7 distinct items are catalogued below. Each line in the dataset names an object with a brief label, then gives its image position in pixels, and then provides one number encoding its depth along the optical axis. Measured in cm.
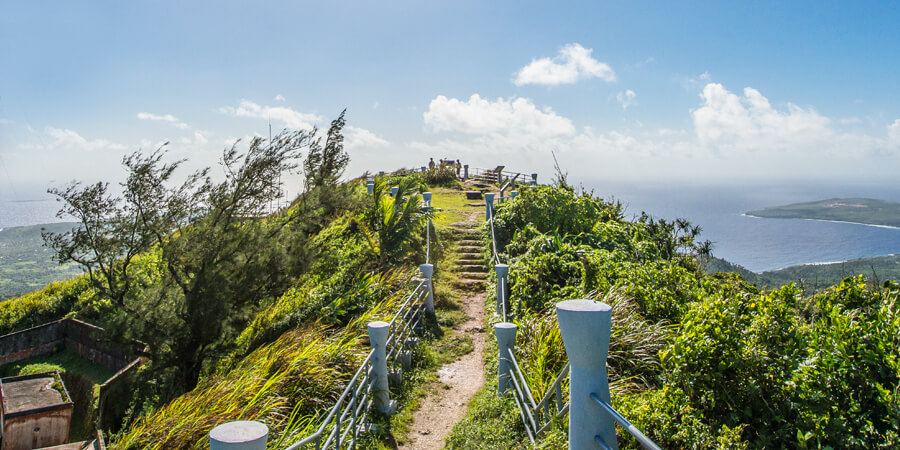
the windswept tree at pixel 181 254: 848
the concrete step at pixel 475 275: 1193
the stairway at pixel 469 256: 1163
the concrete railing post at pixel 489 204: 1521
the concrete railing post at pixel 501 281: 840
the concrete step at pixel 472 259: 1288
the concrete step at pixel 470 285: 1135
